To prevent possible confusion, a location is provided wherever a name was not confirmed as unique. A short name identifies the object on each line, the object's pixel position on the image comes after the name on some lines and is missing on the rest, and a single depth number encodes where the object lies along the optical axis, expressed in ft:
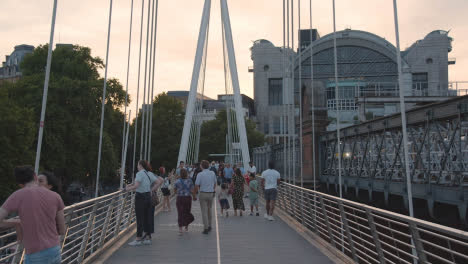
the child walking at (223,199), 58.63
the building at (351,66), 314.96
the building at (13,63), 290.15
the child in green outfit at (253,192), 58.90
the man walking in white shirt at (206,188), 45.03
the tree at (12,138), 101.79
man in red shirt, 17.04
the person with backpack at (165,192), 63.41
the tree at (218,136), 296.92
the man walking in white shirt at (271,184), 53.30
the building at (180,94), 512.22
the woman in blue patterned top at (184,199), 44.42
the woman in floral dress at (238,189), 58.20
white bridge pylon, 104.53
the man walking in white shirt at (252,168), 74.32
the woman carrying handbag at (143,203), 37.96
